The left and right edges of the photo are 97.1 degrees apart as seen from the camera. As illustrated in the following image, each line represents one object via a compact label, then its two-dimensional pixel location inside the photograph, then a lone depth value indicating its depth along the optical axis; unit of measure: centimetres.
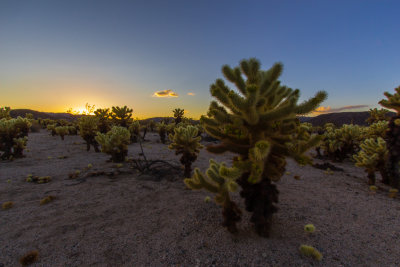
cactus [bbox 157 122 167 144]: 1516
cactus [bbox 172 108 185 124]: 1858
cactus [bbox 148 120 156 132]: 2327
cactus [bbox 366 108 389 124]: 1321
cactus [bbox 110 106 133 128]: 1346
